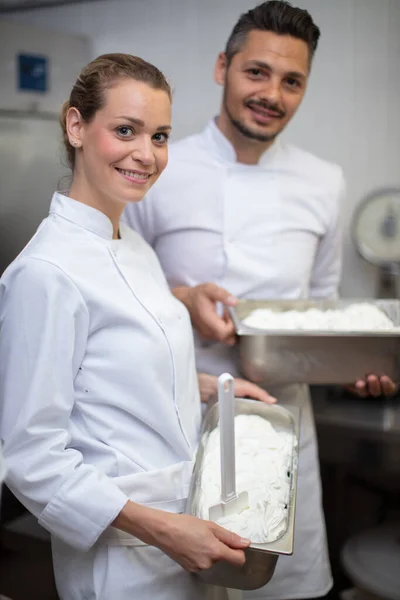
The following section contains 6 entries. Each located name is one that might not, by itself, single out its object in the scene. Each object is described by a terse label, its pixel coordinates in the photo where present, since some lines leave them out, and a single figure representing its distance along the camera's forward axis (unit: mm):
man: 1337
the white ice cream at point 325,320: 1364
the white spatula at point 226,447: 963
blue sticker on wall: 1269
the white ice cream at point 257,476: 1023
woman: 964
